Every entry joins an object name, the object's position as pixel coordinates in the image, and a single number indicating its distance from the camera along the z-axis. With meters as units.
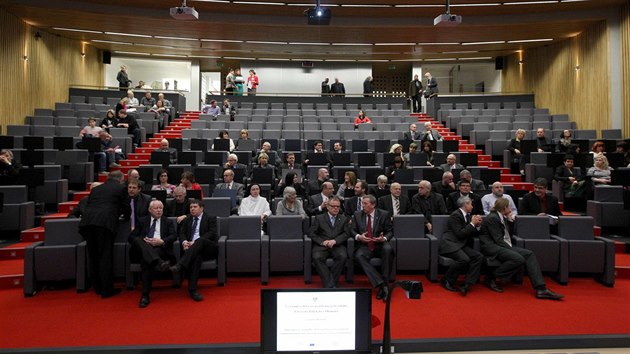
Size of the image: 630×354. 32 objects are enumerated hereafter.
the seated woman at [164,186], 5.76
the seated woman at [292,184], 6.12
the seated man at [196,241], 4.20
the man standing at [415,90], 12.87
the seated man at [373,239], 4.30
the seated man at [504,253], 4.20
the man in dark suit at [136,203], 4.70
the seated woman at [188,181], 5.49
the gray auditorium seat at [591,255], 4.52
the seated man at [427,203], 5.25
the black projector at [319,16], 8.54
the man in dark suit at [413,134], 8.84
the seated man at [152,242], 4.11
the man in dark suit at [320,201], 5.39
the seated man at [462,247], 4.36
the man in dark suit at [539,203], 5.12
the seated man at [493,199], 5.20
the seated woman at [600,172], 6.20
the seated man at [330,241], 4.35
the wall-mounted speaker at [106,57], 13.98
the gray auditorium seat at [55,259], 4.20
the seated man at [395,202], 5.29
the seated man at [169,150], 7.60
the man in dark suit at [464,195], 5.21
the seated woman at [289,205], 5.14
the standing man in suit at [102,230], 4.15
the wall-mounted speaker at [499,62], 14.61
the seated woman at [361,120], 10.20
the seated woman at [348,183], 5.93
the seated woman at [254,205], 5.29
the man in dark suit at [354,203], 5.36
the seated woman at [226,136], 8.44
